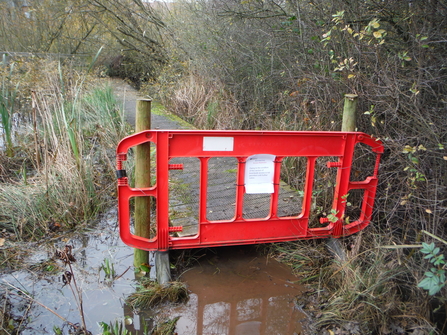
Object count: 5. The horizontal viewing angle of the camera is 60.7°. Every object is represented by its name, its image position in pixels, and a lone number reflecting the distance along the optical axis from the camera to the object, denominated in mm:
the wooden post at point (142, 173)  3244
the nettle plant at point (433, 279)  2197
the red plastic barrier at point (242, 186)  3166
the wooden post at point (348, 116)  3676
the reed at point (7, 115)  5379
